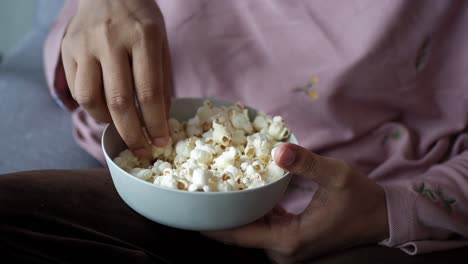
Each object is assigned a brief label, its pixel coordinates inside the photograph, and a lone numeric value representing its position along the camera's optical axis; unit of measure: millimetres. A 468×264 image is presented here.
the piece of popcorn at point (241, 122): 698
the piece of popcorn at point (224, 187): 563
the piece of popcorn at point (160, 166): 613
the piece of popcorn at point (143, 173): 589
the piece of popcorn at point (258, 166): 609
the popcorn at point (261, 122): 712
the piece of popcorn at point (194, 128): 697
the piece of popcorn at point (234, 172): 590
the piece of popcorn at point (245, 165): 613
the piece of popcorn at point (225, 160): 616
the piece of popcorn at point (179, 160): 630
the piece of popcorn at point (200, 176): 558
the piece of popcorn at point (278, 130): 682
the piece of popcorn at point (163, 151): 660
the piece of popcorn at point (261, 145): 642
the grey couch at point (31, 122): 924
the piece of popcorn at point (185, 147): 650
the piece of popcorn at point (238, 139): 671
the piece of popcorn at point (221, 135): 650
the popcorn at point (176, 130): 690
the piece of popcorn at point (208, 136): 665
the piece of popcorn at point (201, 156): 618
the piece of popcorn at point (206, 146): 633
